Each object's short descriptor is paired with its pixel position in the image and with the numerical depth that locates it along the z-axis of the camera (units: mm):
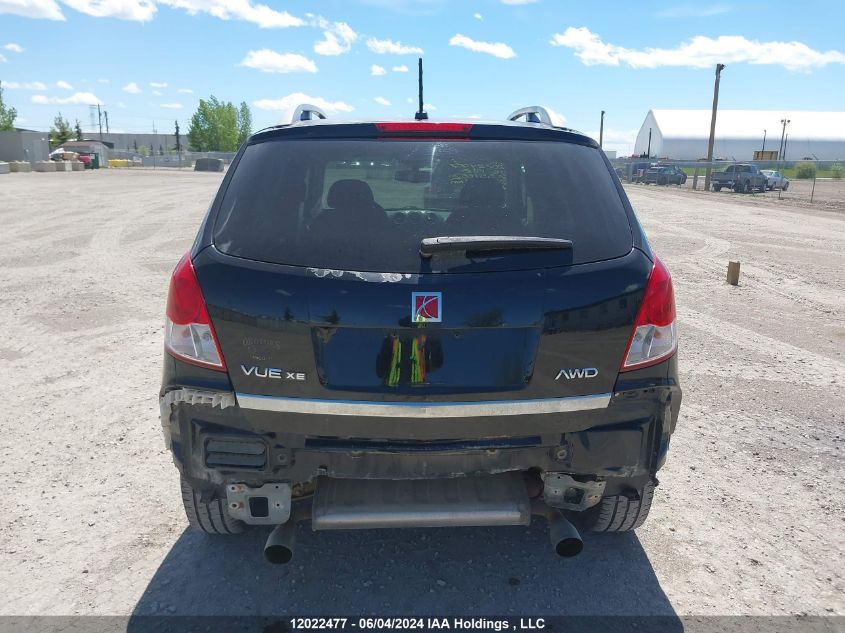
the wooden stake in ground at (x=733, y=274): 9742
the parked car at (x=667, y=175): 47625
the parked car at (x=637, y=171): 50288
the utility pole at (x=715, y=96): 46034
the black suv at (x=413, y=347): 2400
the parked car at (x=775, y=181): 37812
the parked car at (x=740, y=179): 37750
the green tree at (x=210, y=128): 109188
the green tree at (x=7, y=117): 80644
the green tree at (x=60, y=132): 102400
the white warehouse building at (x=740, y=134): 99688
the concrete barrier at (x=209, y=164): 61438
